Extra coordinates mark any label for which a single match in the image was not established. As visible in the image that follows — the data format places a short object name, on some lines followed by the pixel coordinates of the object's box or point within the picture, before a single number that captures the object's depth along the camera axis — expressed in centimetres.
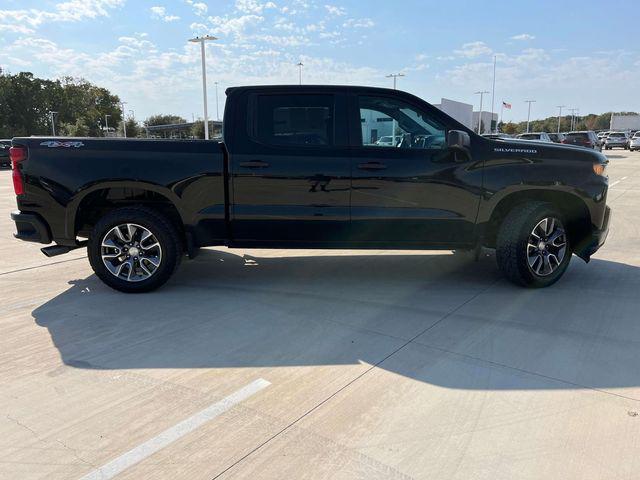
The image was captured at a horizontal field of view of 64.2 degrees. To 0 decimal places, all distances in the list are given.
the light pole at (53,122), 8066
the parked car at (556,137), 3568
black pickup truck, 493
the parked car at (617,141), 4856
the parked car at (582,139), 3152
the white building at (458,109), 4912
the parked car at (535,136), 2712
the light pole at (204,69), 3450
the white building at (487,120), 7725
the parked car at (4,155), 2816
